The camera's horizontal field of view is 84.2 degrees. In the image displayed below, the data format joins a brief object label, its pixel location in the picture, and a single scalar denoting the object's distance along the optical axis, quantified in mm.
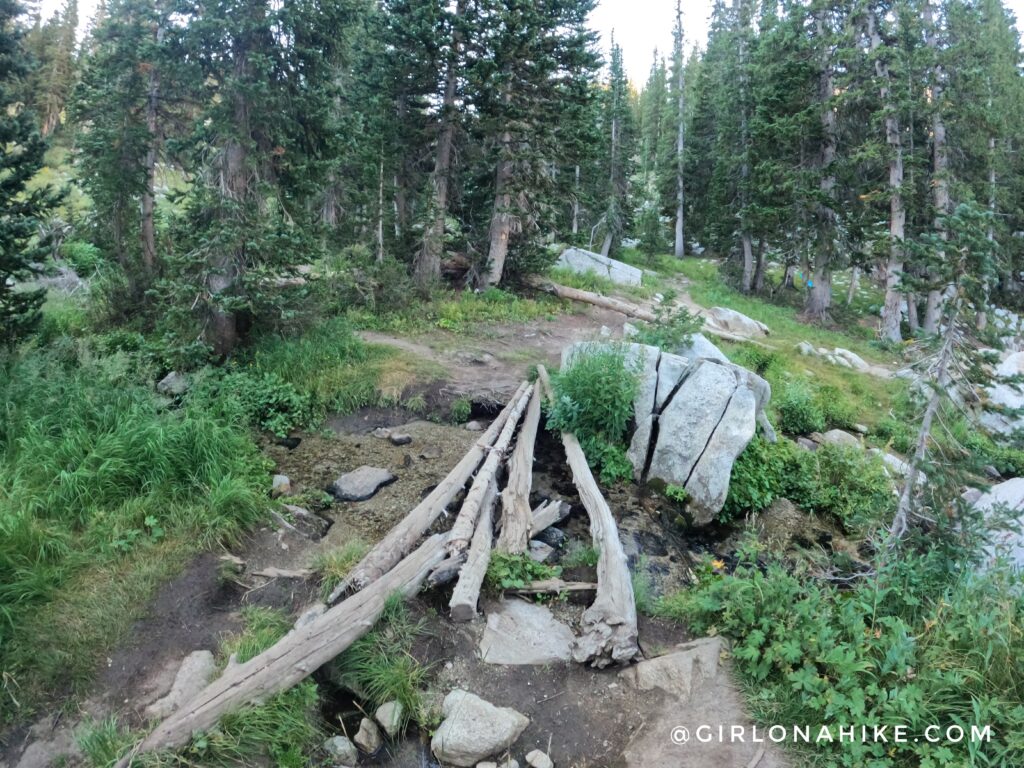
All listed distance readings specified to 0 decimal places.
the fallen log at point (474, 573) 4961
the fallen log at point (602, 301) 17130
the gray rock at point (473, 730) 3969
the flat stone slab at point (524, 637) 4855
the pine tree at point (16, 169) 7719
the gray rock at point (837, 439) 10478
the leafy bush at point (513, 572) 5672
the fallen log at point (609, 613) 4805
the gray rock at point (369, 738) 4066
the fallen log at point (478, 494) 5844
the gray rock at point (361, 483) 7559
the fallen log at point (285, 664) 3715
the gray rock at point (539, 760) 3955
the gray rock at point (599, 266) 24047
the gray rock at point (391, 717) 4156
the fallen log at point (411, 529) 5195
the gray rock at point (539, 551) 6441
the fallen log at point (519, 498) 6344
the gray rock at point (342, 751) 3932
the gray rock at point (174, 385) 9562
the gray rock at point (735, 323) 18844
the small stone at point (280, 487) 7332
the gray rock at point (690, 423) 8484
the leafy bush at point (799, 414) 10945
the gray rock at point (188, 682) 4059
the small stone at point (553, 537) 7012
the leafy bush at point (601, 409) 8773
